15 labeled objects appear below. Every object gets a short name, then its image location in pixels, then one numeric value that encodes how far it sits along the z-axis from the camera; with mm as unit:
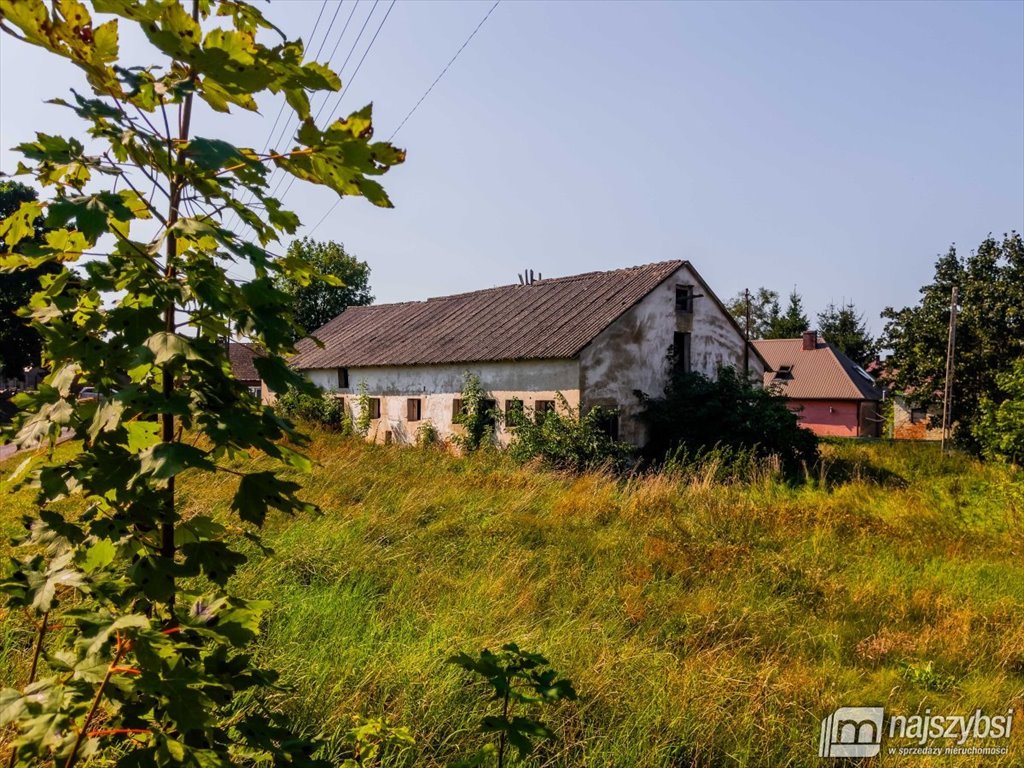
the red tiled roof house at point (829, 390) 40969
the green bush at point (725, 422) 18266
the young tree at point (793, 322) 58969
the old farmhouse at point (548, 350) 18469
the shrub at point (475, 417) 19609
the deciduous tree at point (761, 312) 67500
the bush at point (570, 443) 16641
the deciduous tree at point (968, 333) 24656
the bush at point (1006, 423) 16234
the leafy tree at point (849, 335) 55812
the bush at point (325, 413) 24000
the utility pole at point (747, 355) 21278
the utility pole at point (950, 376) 24078
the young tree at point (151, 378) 1504
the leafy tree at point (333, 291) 45906
